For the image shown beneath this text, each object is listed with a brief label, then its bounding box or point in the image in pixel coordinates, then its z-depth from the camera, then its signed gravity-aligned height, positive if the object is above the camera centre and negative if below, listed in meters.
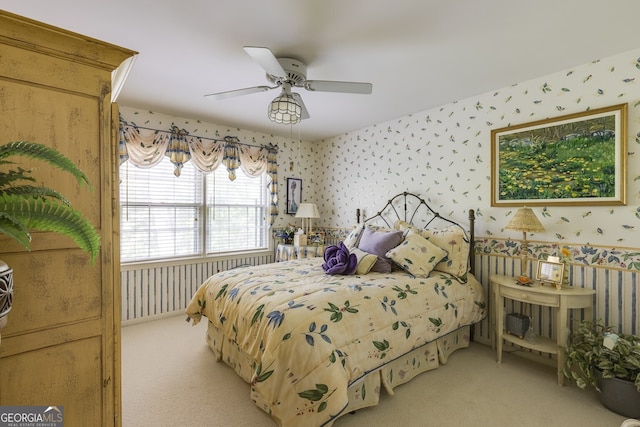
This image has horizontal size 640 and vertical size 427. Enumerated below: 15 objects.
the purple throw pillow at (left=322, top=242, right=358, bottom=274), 2.72 -0.49
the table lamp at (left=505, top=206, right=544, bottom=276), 2.48 -0.09
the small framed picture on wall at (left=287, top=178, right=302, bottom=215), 4.89 +0.29
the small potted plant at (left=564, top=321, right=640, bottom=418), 1.91 -1.08
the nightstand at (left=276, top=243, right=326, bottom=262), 4.13 -0.58
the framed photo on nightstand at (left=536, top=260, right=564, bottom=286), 2.37 -0.51
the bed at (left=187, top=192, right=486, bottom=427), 1.63 -0.77
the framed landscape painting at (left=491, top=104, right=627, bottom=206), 2.29 +0.46
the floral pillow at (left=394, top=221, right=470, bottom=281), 2.80 -0.37
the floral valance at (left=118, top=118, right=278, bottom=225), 3.45 +0.79
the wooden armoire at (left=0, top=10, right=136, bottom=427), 0.98 -0.15
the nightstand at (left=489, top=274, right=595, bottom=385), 2.24 -0.73
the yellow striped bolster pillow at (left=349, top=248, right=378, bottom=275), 2.80 -0.49
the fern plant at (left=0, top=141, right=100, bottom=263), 0.80 +0.00
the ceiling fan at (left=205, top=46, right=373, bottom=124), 2.13 +0.96
